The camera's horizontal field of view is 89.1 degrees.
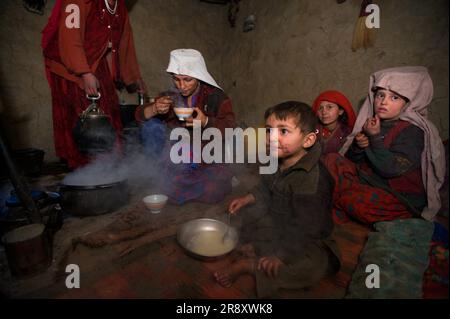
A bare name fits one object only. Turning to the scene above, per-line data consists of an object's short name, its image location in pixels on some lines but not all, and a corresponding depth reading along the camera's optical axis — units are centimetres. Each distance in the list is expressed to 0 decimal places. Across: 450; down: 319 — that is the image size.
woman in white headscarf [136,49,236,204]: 277
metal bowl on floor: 171
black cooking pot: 211
